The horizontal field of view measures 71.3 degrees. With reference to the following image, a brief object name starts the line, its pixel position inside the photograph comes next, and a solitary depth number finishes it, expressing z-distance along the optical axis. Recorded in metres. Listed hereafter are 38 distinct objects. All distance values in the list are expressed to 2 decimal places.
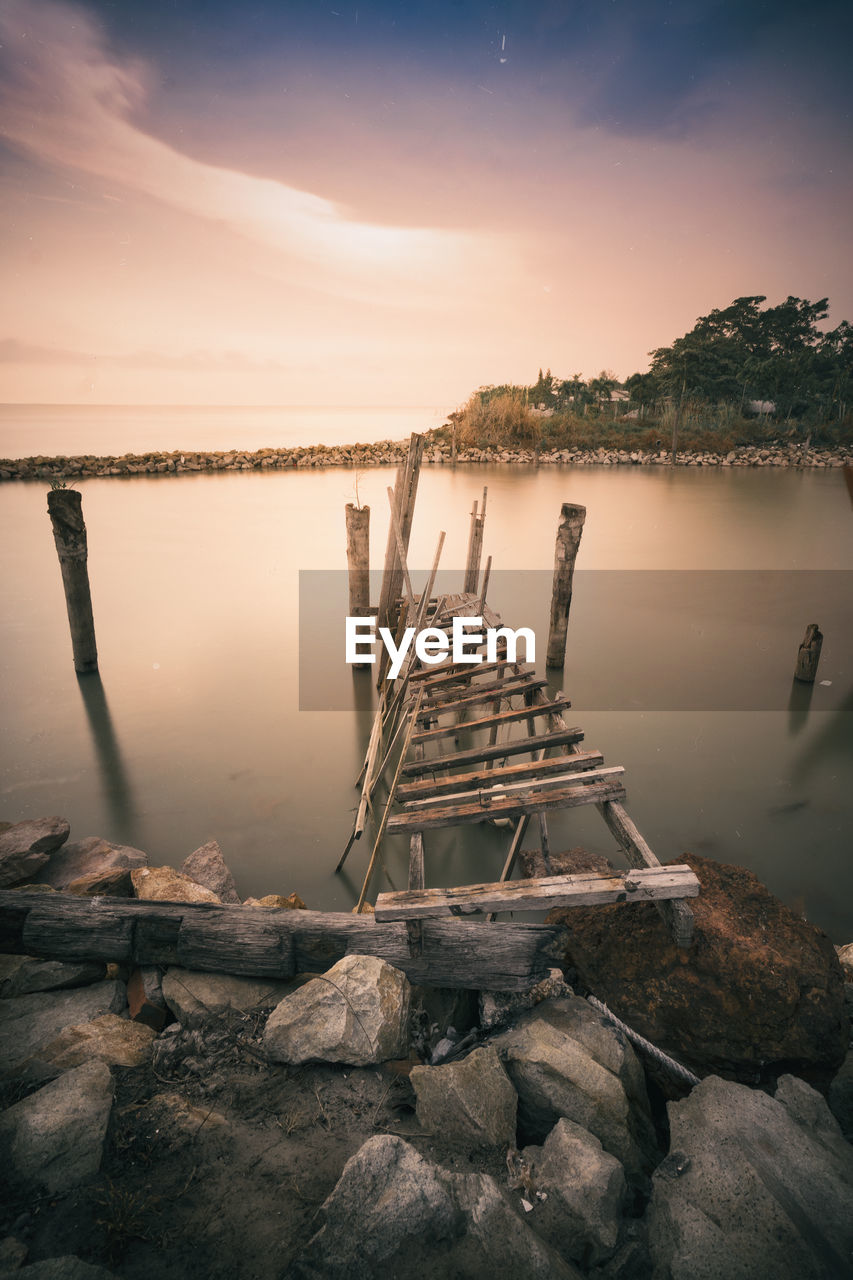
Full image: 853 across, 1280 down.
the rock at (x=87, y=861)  5.40
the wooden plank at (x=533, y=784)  4.53
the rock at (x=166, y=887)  4.52
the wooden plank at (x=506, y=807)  4.30
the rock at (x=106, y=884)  4.70
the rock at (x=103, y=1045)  3.07
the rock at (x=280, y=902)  4.88
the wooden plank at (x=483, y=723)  6.09
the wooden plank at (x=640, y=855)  3.38
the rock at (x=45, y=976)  3.75
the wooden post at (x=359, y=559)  9.59
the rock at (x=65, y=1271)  2.00
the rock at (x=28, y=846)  5.16
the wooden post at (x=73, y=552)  8.88
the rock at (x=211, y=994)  3.47
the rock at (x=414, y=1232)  2.16
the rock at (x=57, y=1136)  2.41
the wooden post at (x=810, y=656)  10.02
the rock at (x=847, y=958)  4.04
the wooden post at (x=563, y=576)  9.84
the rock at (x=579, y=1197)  2.32
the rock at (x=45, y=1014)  3.35
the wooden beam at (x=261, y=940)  3.56
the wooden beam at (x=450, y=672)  7.60
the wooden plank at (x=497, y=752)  5.44
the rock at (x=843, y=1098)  3.07
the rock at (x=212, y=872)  5.42
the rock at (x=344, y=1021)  3.04
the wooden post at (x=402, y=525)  9.58
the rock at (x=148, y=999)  3.58
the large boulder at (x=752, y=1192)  2.23
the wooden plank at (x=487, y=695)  6.61
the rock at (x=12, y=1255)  2.08
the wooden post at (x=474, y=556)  10.95
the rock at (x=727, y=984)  3.13
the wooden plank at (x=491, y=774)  4.77
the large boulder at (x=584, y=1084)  2.82
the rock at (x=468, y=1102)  2.66
